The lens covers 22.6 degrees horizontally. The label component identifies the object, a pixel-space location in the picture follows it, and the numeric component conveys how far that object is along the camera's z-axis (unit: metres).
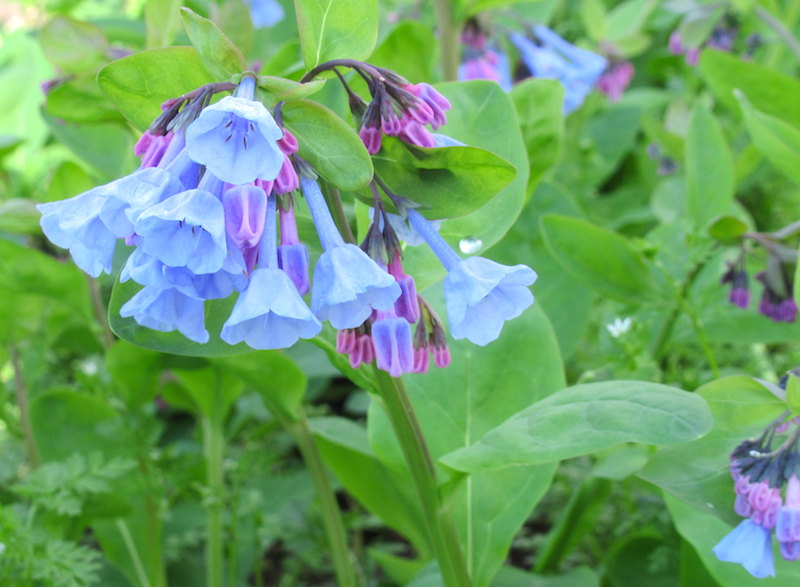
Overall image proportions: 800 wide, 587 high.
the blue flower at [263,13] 0.67
